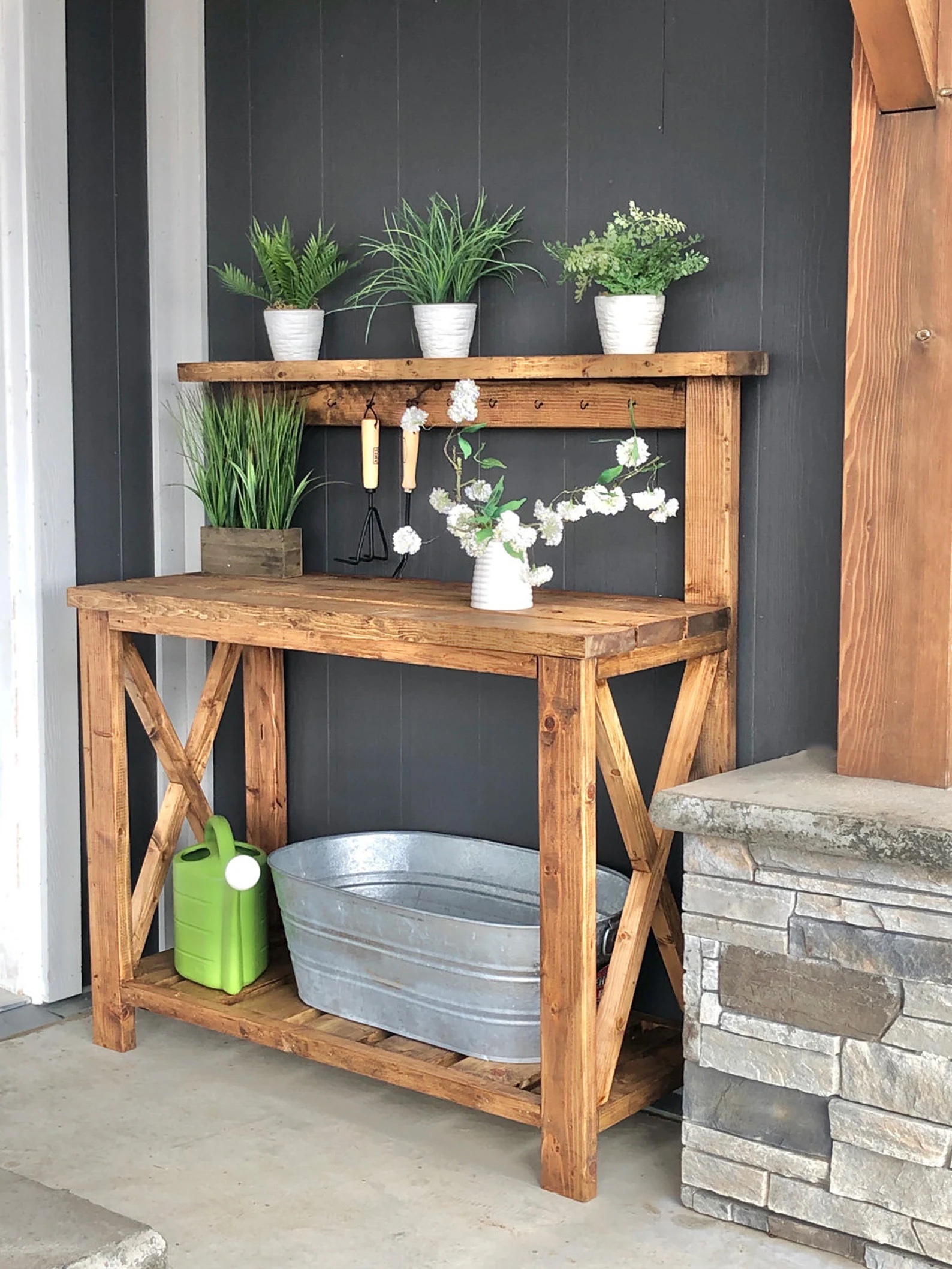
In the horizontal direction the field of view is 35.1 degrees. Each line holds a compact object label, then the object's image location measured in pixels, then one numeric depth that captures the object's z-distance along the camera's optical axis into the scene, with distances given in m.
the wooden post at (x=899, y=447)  2.43
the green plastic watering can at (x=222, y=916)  3.28
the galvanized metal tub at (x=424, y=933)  2.81
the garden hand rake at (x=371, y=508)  3.20
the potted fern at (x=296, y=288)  3.36
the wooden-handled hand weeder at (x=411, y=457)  3.10
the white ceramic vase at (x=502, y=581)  2.81
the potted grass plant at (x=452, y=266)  3.12
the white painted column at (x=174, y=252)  3.65
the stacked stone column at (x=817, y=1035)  2.27
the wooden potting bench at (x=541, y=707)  2.57
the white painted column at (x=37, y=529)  3.37
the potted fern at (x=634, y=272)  2.83
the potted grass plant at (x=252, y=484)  3.41
